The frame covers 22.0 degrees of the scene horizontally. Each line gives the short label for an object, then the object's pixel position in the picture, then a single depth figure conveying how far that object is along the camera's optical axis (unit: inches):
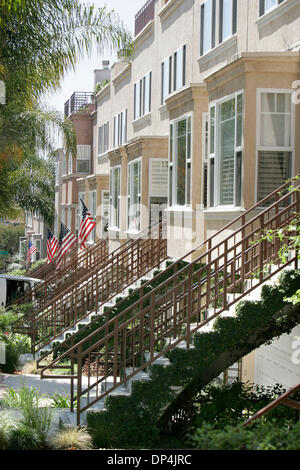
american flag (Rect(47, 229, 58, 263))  1295.5
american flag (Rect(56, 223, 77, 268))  1103.0
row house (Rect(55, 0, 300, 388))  524.7
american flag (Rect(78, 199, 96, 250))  1088.8
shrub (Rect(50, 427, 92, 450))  432.8
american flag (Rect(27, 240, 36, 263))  1824.6
